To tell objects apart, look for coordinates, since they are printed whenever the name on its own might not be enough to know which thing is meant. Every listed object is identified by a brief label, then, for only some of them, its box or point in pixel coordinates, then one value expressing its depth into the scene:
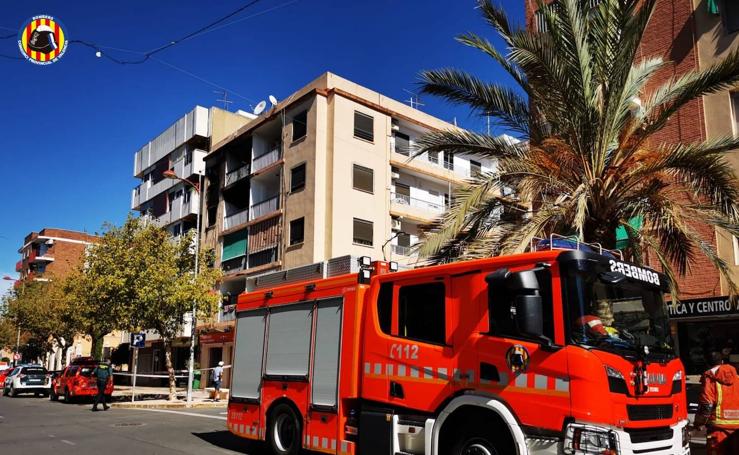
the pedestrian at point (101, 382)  21.08
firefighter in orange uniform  7.78
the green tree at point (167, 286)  24.53
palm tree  10.30
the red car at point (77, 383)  25.48
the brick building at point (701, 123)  15.16
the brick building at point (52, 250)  81.00
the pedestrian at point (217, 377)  26.57
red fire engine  6.24
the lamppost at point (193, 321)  23.16
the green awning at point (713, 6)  15.94
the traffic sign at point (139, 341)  26.69
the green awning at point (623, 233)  11.92
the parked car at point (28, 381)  30.06
